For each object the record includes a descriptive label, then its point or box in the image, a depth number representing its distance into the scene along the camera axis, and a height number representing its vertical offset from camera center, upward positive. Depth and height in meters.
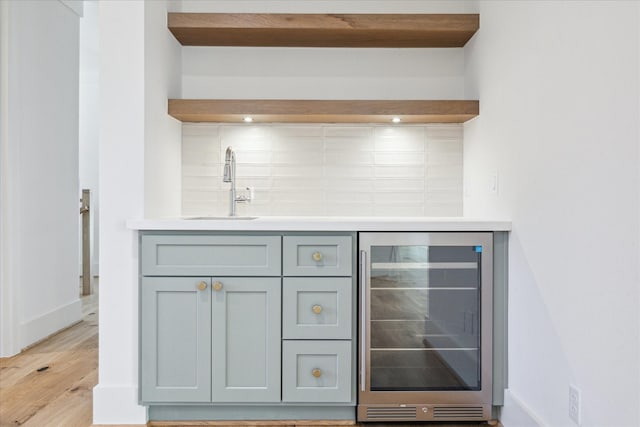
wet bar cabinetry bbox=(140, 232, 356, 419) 2.06 -0.47
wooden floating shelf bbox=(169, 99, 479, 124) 2.46 +0.49
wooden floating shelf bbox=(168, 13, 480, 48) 2.42 +0.89
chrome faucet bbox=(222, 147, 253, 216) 2.50 +0.14
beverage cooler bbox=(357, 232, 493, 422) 2.08 -0.51
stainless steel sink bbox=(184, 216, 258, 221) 2.62 -0.06
